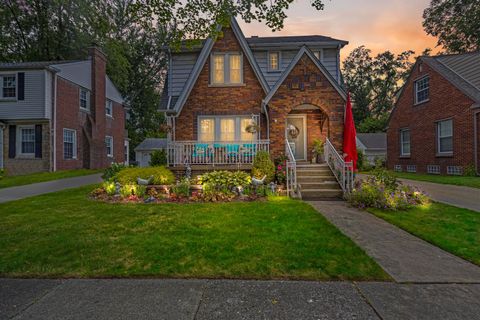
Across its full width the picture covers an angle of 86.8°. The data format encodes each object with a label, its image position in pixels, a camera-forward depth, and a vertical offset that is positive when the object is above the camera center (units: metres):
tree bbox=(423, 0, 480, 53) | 26.98 +15.40
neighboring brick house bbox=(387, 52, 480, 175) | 14.20 +2.78
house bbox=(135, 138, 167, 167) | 36.12 +1.93
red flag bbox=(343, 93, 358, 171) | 9.99 +0.91
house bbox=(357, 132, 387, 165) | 37.16 +2.32
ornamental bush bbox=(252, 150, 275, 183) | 9.87 -0.23
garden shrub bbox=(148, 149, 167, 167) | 12.05 +0.12
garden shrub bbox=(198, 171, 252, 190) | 9.30 -0.67
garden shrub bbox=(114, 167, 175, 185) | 9.66 -0.52
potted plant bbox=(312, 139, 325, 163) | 12.06 +0.42
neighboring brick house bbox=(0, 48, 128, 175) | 17.09 +3.12
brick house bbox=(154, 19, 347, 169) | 11.09 +2.96
